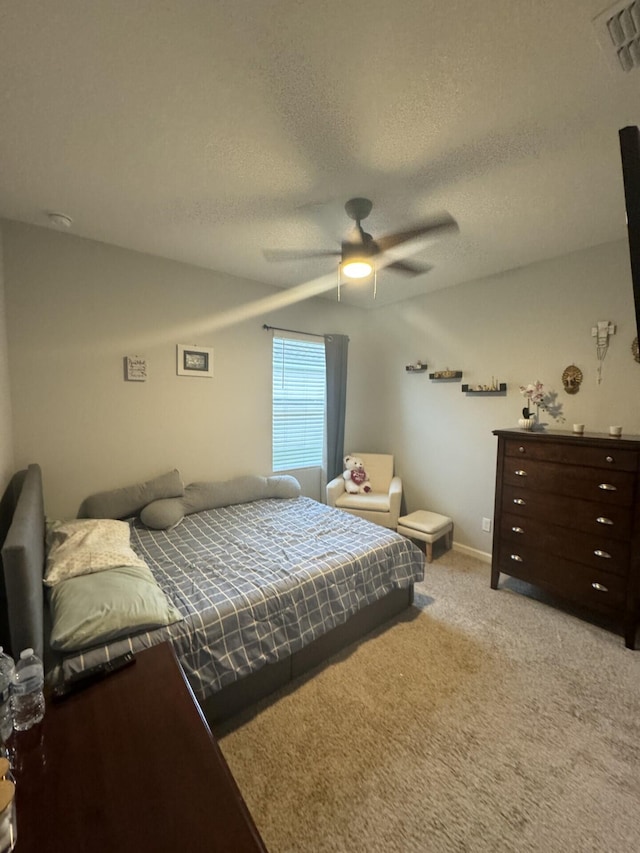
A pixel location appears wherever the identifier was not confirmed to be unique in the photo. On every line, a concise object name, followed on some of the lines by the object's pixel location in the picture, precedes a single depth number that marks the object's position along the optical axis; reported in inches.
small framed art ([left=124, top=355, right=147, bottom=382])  106.4
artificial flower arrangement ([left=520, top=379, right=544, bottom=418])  109.0
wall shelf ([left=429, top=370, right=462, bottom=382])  132.7
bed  51.4
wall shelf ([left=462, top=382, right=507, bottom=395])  119.1
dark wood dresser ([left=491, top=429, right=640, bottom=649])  81.0
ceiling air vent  39.1
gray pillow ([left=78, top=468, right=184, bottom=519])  98.7
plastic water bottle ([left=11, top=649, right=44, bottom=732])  34.0
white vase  107.3
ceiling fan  71.6
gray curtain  153.2
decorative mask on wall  103.3
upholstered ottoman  122.6
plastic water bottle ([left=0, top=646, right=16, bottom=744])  32.9
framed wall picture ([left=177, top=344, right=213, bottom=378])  116.3
